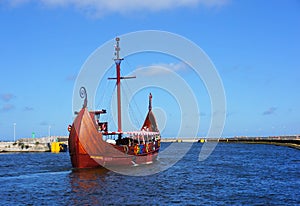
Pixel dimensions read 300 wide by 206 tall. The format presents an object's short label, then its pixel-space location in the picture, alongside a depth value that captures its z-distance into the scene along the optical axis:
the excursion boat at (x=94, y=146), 47.81
